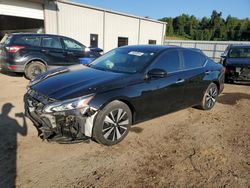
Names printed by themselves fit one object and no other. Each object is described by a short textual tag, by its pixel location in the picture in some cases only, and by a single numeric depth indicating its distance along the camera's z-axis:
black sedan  3.11
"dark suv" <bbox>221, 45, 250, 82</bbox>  8.49
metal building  11.74
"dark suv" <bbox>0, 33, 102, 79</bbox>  7.67
